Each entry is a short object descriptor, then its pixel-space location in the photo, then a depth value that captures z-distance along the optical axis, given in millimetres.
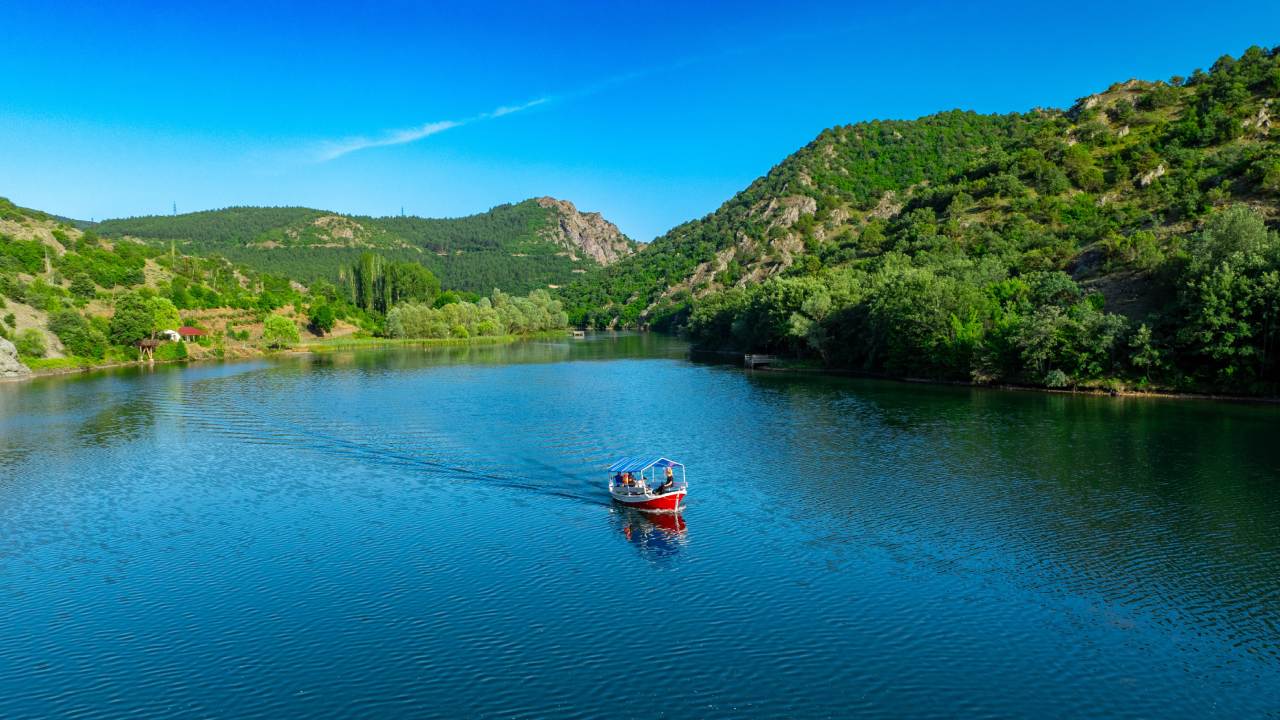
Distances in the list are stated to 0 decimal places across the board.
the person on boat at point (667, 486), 33750
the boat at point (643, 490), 33188
